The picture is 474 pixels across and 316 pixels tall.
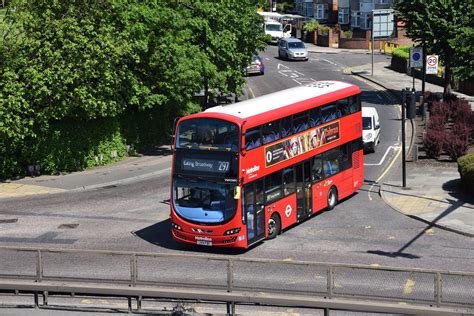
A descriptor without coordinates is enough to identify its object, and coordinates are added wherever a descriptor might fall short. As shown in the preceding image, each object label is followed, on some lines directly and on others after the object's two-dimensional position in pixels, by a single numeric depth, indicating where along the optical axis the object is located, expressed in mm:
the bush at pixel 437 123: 44125
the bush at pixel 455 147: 39844
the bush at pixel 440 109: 47750
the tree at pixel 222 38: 44250
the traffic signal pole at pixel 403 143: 34688
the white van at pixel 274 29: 87500
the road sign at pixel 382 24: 85188
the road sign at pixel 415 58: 51250
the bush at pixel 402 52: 69312
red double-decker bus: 25859
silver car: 75312
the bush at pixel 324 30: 89062
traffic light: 35156
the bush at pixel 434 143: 40469
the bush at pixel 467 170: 33281
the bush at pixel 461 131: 41406
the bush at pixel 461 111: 45719
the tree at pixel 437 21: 51344
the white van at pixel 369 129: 42094
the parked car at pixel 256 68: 66875
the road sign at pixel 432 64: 50956
